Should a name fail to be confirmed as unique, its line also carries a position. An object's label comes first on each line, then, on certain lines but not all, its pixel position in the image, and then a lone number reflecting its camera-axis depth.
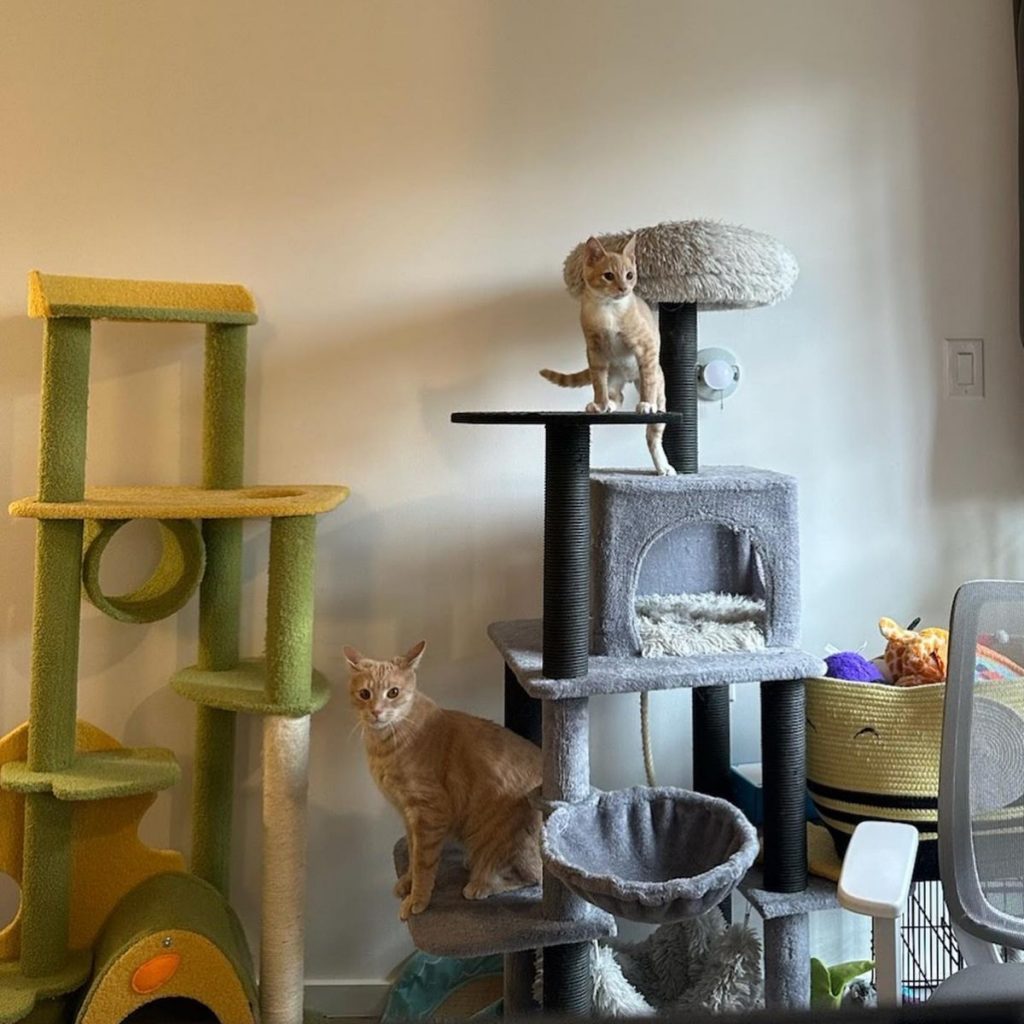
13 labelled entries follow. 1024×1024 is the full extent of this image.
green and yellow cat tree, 1.49
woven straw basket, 1.50
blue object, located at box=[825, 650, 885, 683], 1.59
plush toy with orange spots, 1.58
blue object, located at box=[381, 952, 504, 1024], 1.79
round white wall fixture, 1.82
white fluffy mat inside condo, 1.53
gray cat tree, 1.43
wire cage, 1.77
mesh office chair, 1.22
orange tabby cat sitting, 1.50
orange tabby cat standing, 1.45
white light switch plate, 1.90
